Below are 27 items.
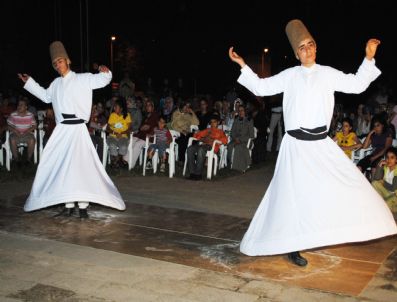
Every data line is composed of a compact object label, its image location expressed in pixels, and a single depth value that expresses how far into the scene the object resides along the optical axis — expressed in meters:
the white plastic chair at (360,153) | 10.29
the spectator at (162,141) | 11.21
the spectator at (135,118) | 12.40
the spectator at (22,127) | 11.76
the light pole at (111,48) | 31.55
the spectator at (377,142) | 9.59
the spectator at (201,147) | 10.60
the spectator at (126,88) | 19.07
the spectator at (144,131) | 11.52
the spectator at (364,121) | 12.80
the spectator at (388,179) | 8.22
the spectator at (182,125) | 12.07
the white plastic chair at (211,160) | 10.71
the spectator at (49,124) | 12.02
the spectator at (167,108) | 15.03
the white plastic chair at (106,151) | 11.38
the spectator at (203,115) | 12.44
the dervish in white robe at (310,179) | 4.96
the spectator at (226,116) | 13.68
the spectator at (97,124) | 11.35
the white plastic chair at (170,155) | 10.66
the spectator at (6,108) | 13.91
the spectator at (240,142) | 11.53
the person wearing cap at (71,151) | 7.06
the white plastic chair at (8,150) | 11.29
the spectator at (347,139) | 10.00
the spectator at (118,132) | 11.46
